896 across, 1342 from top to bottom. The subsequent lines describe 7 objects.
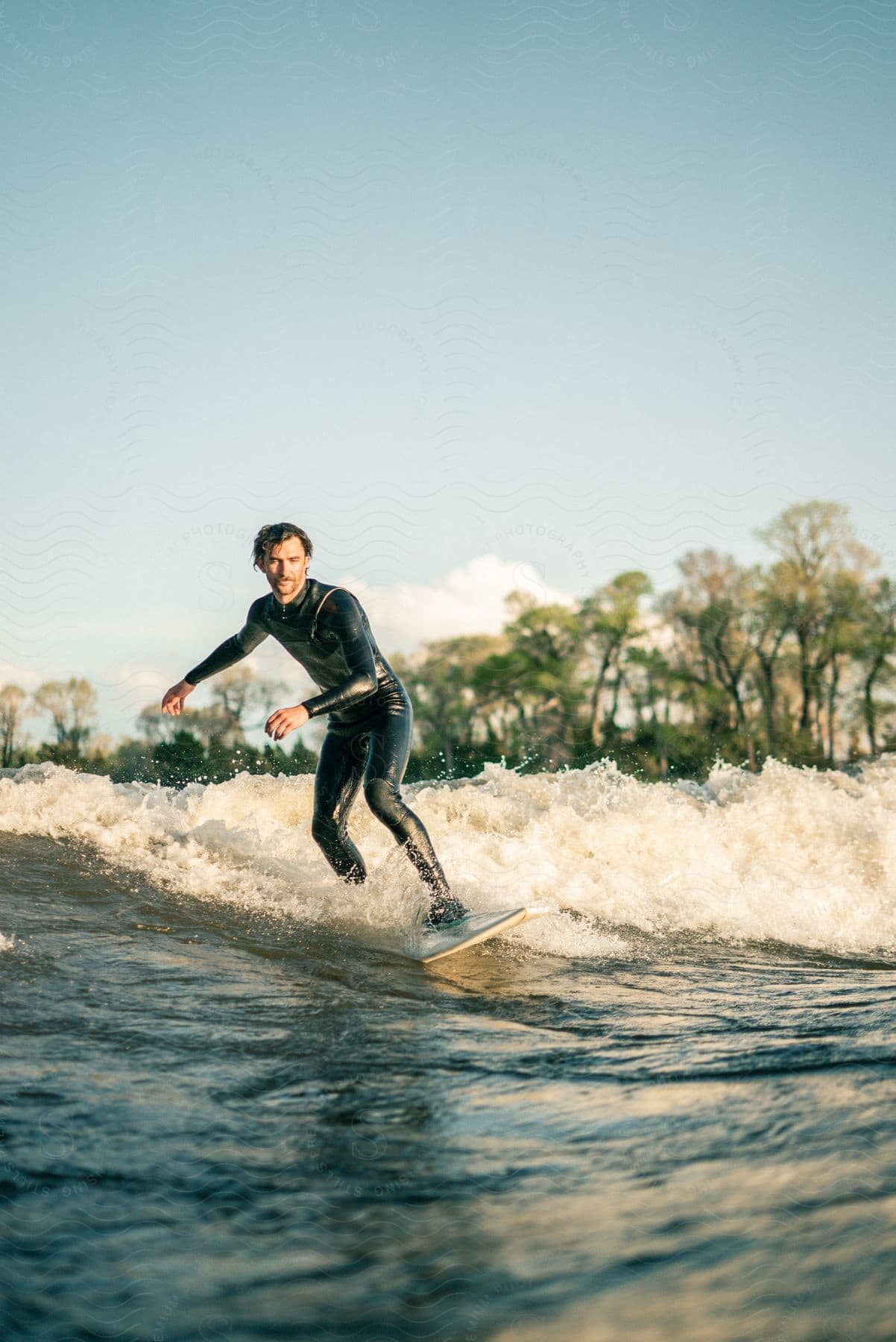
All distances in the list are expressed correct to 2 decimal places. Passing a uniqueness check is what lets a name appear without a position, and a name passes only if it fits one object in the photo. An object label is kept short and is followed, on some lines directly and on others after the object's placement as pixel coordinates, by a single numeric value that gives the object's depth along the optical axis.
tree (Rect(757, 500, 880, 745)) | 37.88
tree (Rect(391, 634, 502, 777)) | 42.34
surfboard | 5.19
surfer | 5.31
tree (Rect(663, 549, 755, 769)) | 39.62
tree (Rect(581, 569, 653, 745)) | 47.06
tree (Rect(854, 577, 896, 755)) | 36.47
